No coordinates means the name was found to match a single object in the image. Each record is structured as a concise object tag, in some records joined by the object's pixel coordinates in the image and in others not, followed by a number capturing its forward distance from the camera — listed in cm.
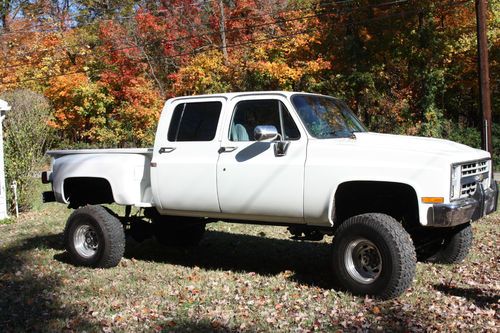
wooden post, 1457
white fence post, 1272
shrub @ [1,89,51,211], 1366
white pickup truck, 572
